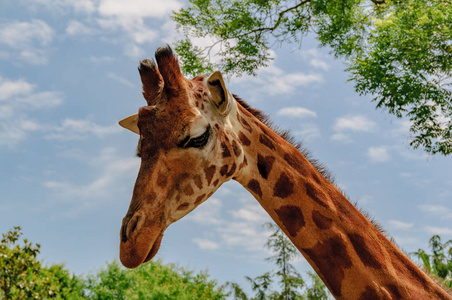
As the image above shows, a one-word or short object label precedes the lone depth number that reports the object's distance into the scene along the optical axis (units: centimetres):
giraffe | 323
